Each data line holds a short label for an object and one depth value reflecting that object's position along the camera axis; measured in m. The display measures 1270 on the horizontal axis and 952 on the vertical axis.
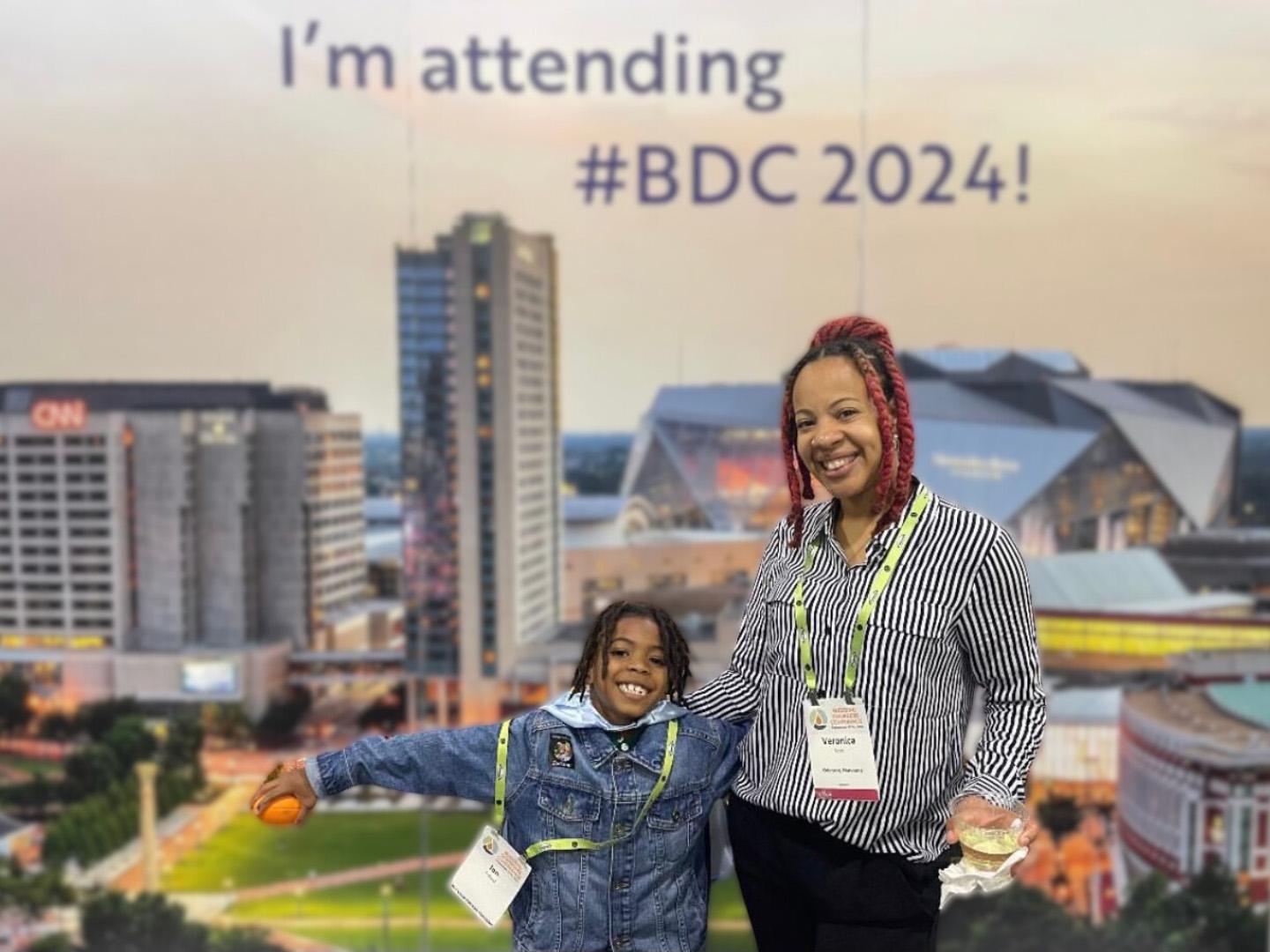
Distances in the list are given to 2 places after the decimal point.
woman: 1.09
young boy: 1.28
